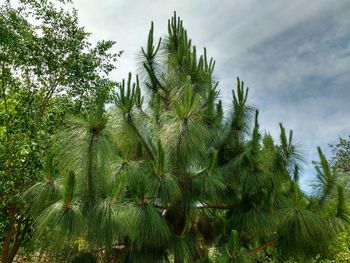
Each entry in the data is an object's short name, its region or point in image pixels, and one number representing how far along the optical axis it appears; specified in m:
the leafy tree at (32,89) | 5.18
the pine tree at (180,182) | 3.46
